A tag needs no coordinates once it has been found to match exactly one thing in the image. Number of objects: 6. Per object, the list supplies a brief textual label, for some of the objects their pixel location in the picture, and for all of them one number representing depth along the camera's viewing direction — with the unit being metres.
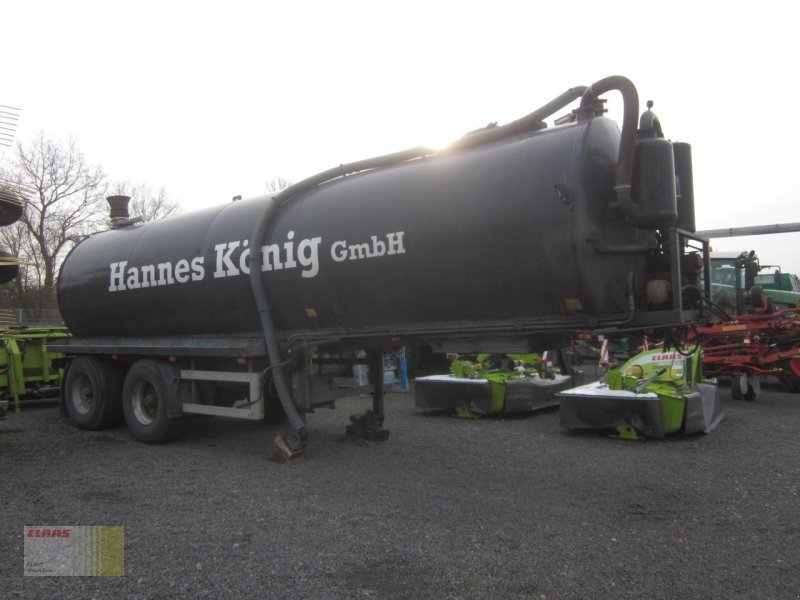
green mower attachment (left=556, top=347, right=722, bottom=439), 7.22
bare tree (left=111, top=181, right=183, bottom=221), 37.59
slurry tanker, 4.72
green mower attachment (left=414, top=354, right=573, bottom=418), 9.26
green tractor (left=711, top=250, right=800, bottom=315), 11.98
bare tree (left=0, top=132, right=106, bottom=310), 33.06
